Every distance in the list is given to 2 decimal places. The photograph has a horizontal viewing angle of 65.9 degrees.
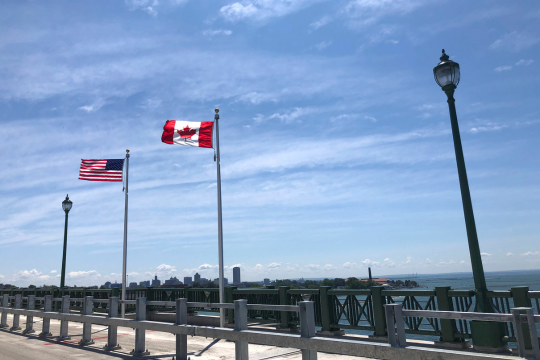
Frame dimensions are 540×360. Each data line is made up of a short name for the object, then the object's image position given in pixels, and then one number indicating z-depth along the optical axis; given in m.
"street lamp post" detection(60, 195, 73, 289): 25.85
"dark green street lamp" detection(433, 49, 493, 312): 8.67
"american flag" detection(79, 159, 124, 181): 19.58
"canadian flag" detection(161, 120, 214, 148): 16.09
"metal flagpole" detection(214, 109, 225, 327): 12.51
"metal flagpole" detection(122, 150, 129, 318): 18.52
